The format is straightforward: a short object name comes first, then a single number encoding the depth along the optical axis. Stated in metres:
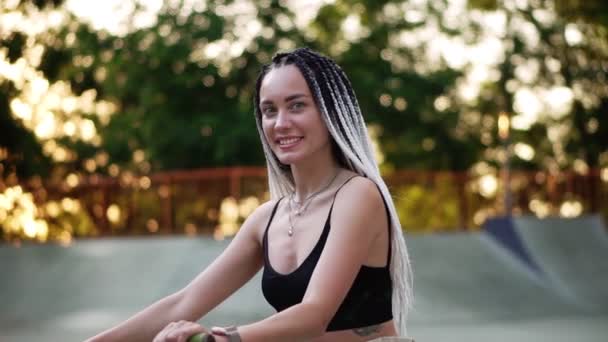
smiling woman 2.48
